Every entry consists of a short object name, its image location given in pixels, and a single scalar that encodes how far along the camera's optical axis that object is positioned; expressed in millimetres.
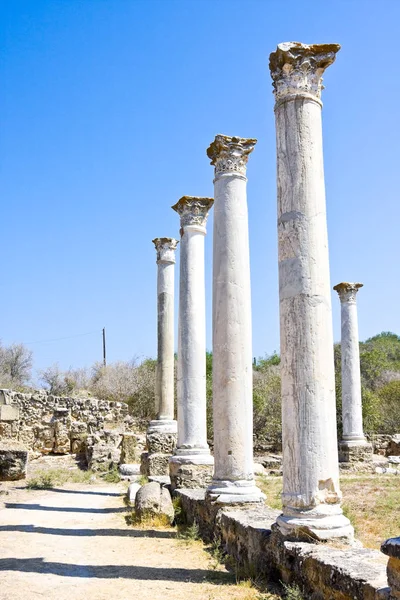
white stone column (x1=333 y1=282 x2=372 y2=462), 21984
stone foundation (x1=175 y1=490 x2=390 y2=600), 4734
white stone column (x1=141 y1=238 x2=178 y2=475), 15805
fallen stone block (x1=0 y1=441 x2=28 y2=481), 16438
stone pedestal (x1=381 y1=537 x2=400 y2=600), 3871
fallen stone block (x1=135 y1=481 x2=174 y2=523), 10297
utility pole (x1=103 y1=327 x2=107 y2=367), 58669
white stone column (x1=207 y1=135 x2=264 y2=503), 8828
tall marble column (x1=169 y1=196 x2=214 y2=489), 11812
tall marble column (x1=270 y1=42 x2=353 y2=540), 6102
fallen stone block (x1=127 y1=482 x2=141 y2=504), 12986
